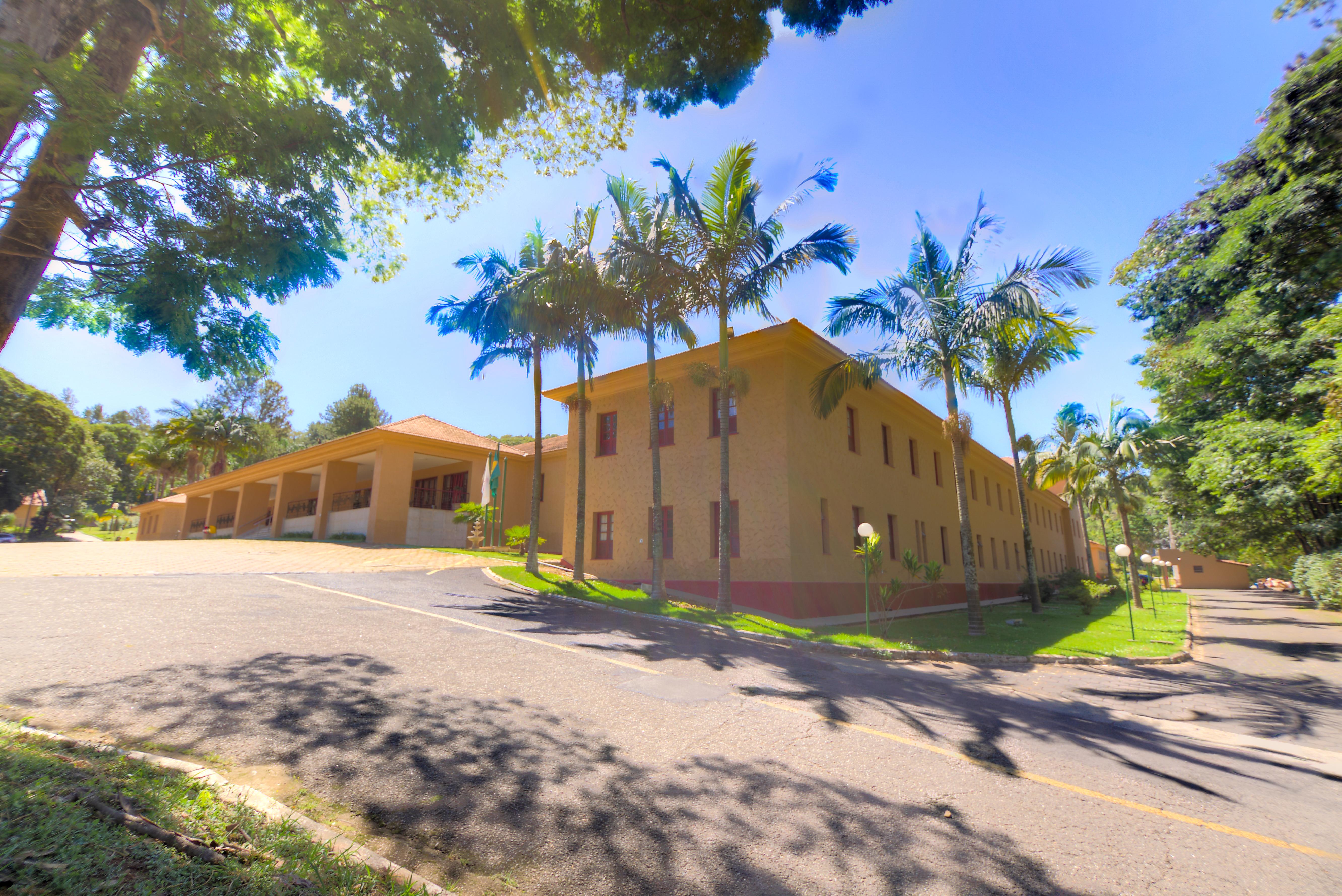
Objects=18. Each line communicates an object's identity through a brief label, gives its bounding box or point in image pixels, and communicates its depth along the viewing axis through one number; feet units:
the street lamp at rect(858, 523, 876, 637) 40.70
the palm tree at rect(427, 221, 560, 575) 56.49
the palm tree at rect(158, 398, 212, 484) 131.44
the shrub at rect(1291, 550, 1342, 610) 63.21
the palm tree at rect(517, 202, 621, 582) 50.80
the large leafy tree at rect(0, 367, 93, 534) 128.98
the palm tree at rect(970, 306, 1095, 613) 47.70
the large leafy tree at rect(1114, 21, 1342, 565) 45.34
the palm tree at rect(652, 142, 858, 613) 46.78
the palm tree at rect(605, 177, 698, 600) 47.98
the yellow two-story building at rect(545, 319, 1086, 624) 52.90
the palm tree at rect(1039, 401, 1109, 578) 101.19
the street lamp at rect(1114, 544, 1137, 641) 52.03
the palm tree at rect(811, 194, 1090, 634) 47.32
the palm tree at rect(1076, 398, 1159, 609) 93.09
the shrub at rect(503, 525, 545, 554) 80.64
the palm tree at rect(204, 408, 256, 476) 132.87
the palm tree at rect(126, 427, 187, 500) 145.48
